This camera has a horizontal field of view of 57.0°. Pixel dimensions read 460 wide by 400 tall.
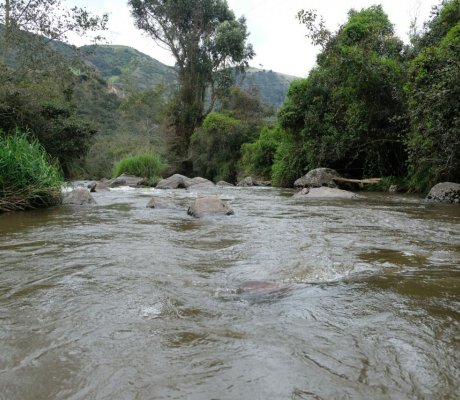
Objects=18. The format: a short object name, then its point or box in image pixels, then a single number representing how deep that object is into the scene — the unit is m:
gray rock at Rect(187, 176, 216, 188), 15.84
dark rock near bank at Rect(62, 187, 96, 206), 8.03
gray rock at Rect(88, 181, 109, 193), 12.45
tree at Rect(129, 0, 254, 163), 25.66
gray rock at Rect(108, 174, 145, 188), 16.36
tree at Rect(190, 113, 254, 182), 23.22
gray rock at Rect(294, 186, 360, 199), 9.55
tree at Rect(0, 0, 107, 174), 13.43
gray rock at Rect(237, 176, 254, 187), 17.74
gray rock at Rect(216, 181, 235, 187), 16.50
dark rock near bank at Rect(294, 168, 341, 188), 12.91
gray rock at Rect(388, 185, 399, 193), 12.00
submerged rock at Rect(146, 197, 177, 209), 7.61
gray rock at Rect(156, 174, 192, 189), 15.36
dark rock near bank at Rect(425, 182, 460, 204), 8.54
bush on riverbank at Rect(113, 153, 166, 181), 19.75
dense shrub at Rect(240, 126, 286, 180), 19.03
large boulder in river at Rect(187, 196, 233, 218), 6.40
